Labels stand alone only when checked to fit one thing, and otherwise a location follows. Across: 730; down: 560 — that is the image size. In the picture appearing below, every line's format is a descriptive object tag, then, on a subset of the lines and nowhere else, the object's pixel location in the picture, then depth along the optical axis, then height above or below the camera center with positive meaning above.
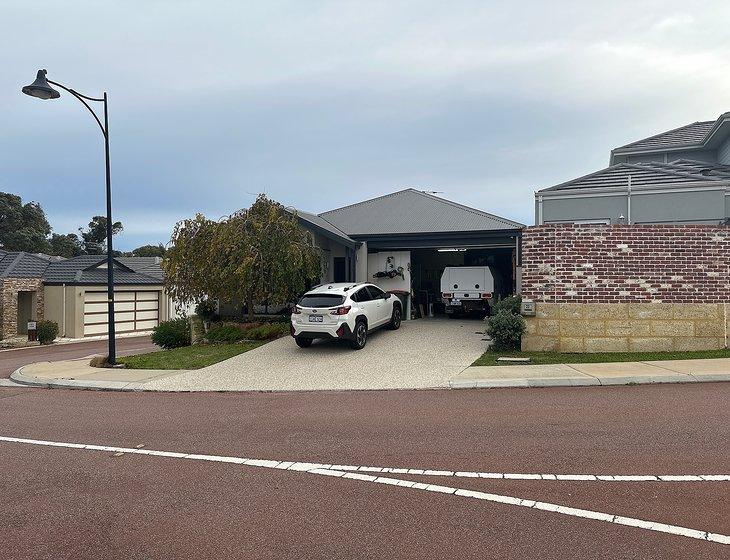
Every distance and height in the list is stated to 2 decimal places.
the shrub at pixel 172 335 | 19.08 -1.68
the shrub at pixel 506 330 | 13.12 -1.06
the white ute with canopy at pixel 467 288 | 19.81 -0.10
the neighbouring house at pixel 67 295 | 31.06 -0.48
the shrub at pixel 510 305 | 13.67 -0.50
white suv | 13.84 -0.74
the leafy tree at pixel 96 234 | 66.81 +6.30
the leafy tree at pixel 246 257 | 16.92 +0.90
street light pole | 13.83 +2.05
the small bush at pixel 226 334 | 17.48 -1.52
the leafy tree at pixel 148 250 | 77.60 +5.13
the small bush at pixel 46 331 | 29.05 -2.34
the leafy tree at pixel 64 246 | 63.22 +4.63
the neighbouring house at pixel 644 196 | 16.45 +2.74
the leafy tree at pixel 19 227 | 57.34 +6.28
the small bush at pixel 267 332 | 17.03 -1.41
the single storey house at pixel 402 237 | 19.19 +1.70
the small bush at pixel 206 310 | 19.44 -0.84
